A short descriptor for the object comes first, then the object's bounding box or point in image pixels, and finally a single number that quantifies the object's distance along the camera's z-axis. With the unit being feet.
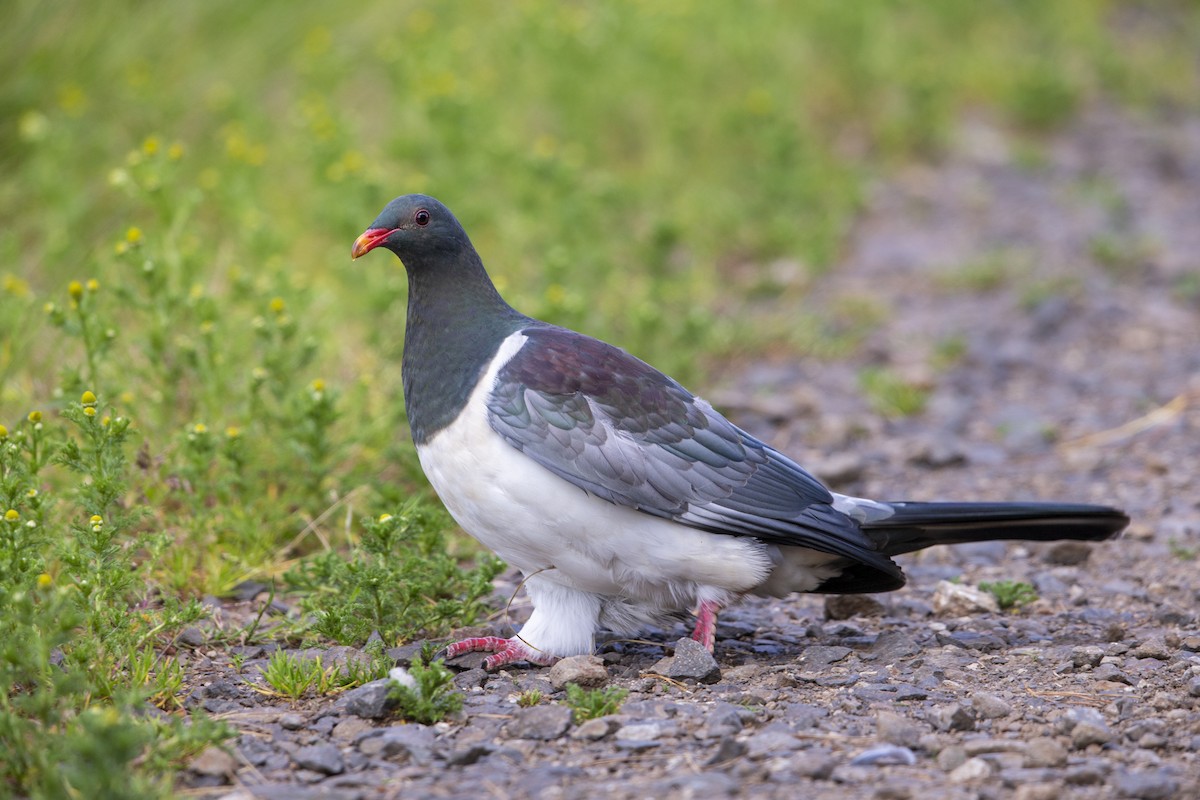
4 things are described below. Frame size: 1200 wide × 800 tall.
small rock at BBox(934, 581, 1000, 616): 27.99
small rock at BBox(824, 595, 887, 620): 28.43
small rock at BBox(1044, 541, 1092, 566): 30.99
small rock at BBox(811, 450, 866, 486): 35.04
